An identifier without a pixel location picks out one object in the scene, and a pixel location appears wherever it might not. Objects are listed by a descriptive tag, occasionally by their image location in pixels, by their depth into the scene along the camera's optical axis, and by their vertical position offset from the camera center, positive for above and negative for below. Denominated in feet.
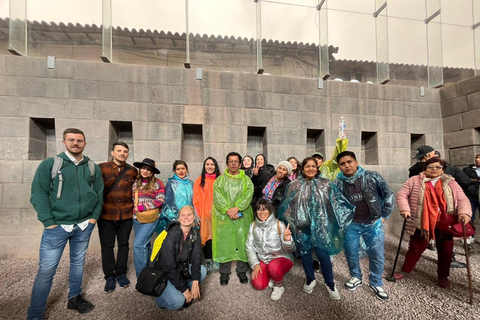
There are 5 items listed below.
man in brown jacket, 8.89 -2.14
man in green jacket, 7.11 -1.64
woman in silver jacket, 8.67 -3.72
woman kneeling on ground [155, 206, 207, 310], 7.34 -3.59
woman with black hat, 9.31 -1.99
